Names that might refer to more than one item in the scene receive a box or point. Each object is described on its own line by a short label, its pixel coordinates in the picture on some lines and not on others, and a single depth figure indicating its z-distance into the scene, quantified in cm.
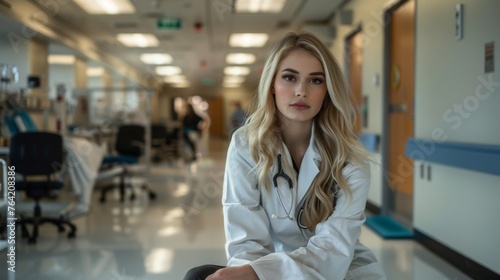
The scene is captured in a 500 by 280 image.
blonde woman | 135
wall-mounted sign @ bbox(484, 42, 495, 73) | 269
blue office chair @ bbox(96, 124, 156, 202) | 618
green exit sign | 780
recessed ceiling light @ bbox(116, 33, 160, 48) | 951
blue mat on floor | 397
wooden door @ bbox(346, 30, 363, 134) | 614
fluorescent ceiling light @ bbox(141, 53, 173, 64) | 1227
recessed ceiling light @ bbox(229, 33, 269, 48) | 938
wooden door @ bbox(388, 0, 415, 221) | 446
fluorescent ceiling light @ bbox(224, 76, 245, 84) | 1862
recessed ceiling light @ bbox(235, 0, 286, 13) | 676
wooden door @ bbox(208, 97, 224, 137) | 2433
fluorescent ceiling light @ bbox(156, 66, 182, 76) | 1508
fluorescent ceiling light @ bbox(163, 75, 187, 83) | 1852
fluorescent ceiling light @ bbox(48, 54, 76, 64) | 999
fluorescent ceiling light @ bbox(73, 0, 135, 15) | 689
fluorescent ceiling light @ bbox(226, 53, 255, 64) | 1223
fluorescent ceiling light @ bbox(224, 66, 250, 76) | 1526
